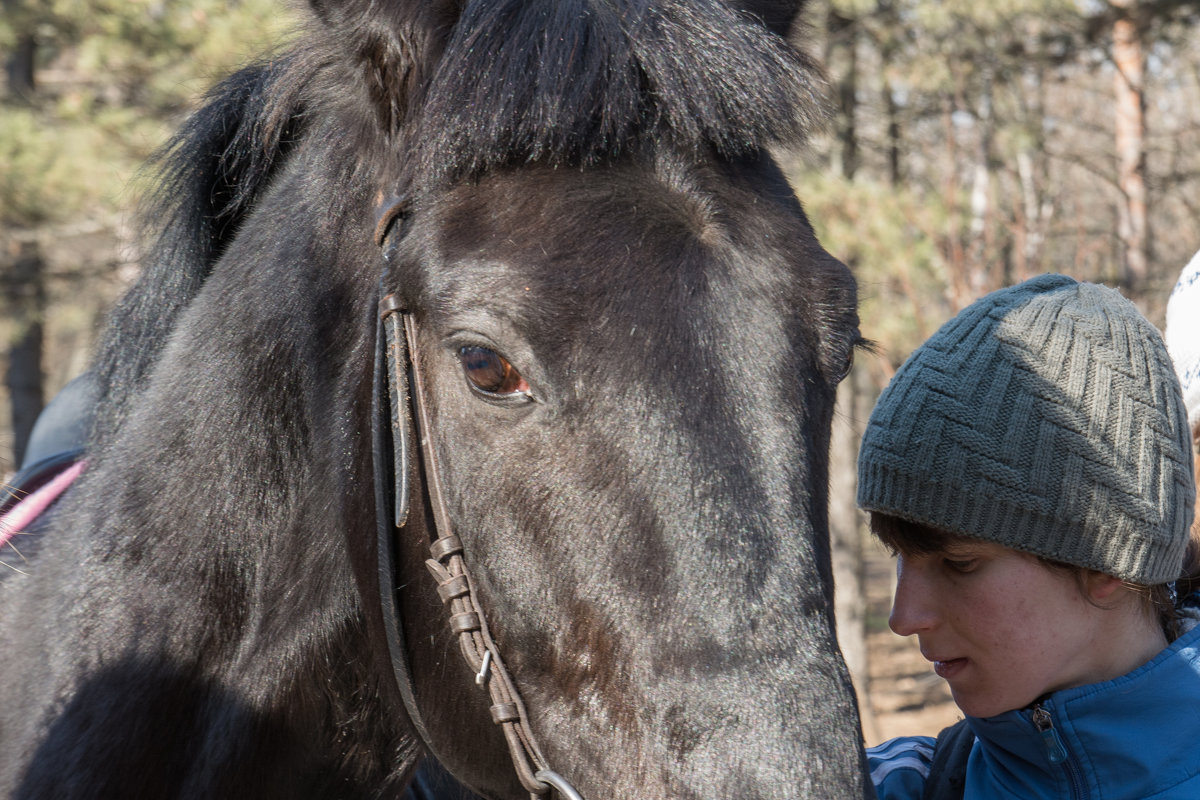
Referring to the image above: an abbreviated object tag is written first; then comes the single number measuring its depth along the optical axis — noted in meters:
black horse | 1.44
